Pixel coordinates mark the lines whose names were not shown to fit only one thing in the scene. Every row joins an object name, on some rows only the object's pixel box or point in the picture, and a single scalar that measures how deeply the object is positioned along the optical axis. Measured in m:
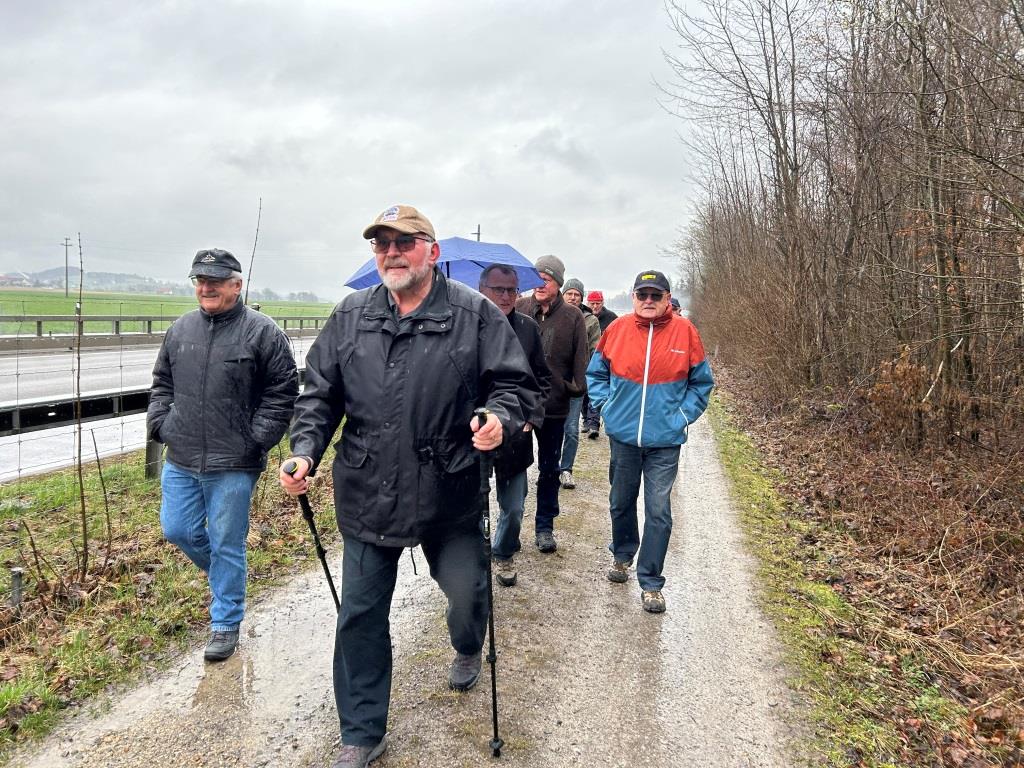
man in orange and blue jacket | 4.27
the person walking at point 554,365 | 5.22
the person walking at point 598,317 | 9.61
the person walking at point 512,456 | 4.33
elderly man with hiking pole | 2.63
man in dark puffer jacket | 3.55
